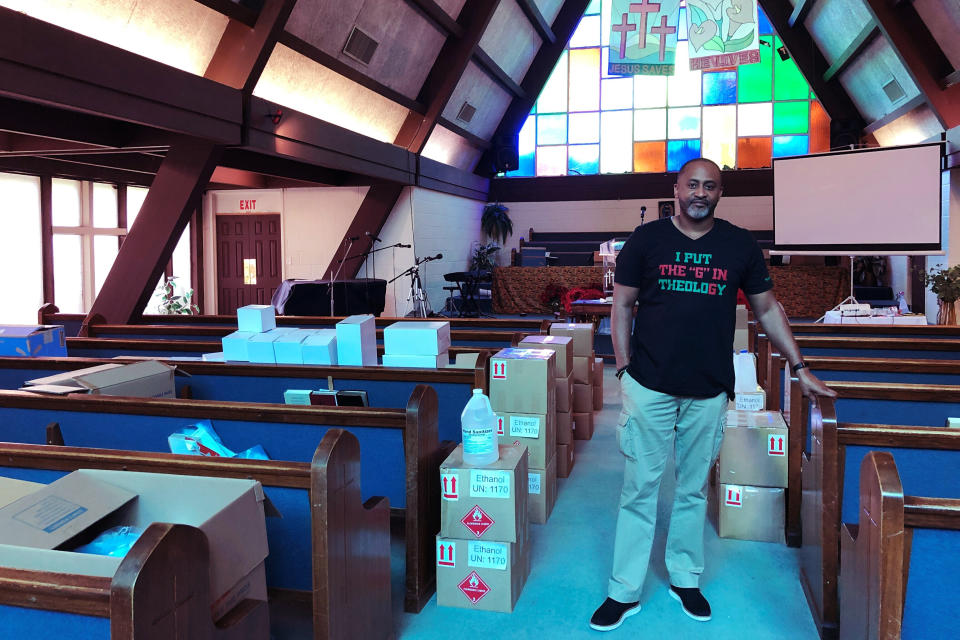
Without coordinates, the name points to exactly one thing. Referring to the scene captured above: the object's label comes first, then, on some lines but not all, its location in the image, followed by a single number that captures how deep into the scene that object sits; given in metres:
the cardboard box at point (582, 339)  4.59
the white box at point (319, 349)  3.11
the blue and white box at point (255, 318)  3.42
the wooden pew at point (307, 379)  2.90
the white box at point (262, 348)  3.26
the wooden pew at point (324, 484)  1.65
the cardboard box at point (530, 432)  2.98
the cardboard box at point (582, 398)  4.42
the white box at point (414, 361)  3.08
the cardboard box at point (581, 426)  4.46
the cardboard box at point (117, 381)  2.62
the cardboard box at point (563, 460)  3.71
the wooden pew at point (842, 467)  2.02
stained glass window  12.66
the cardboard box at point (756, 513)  2.91
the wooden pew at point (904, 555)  1.36
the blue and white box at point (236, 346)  3.31
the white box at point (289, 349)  3.19
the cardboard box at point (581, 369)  4.33
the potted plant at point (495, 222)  13.61
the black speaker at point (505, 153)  13.22
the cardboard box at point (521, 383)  2.95
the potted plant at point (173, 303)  8.60
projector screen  5.64
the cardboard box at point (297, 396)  2.80
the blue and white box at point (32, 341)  3.47
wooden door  11.10
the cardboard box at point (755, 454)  2.86
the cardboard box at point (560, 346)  3.61
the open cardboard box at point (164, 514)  1.28
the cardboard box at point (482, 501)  2.29
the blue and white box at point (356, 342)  3.11
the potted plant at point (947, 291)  5.21
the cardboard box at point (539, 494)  3.06
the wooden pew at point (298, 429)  2.28
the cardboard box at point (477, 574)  2.33
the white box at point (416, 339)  3.07
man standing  2.16
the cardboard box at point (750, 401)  3.24
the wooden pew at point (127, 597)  1.01
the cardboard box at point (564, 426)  3.68
